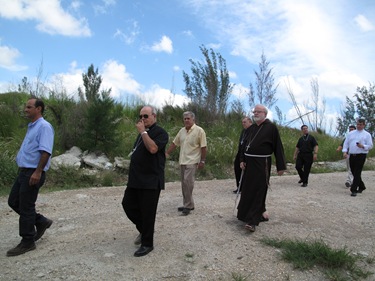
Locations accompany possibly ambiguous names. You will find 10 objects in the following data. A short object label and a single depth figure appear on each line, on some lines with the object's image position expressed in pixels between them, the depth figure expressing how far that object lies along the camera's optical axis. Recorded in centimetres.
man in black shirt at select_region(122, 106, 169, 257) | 419
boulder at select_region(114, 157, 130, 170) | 1005
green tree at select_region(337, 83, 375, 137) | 2533
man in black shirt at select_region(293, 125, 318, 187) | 977
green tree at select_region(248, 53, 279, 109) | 1866
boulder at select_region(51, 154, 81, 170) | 936
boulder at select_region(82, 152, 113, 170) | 998
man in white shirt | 841
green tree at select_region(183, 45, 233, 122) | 1636
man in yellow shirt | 616
